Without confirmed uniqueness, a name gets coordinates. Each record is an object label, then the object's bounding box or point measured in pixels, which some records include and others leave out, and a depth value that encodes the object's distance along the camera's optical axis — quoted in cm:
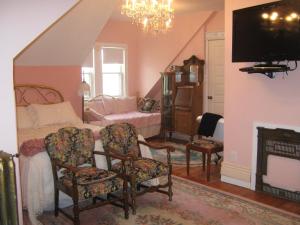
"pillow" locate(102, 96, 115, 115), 724
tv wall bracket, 364
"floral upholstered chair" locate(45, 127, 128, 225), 311
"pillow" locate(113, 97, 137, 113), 746
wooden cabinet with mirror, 679
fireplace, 379
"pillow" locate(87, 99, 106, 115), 702
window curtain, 754
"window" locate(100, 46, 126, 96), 756
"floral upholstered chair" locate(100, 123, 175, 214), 351
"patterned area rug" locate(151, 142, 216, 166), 548
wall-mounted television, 348
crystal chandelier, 432
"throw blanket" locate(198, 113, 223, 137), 498
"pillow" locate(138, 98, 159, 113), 754
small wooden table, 447
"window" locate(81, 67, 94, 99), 725
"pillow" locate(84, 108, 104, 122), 636
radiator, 221
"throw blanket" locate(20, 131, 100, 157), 341
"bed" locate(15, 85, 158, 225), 336
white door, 666
